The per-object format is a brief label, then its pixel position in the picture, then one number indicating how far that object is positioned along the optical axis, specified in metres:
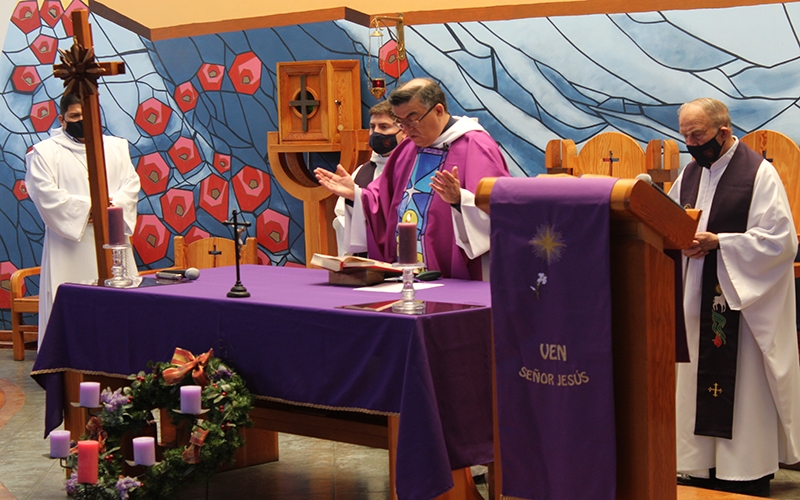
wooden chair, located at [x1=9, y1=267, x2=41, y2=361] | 8.18
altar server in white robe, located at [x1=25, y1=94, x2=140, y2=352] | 7.35
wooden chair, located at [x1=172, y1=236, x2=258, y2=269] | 7.79
